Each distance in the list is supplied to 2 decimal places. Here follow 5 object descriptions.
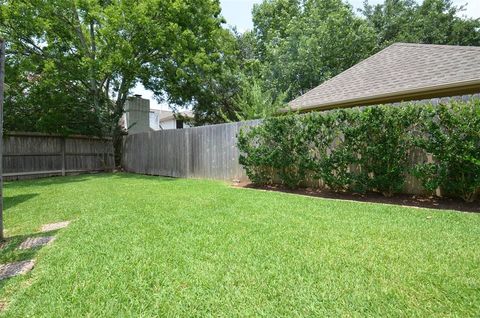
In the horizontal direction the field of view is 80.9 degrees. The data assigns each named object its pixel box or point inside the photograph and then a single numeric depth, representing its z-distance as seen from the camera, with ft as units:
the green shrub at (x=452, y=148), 14.90
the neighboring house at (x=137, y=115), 58.12
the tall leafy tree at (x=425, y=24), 65.67
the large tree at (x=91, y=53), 39.40
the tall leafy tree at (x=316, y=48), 53.67
